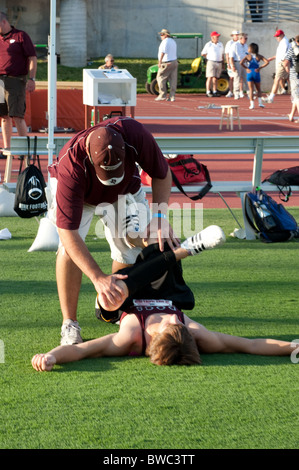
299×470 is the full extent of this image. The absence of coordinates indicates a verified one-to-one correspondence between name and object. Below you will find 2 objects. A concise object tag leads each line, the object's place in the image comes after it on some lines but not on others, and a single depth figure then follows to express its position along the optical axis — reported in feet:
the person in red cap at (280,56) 74.43
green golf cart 89.40
